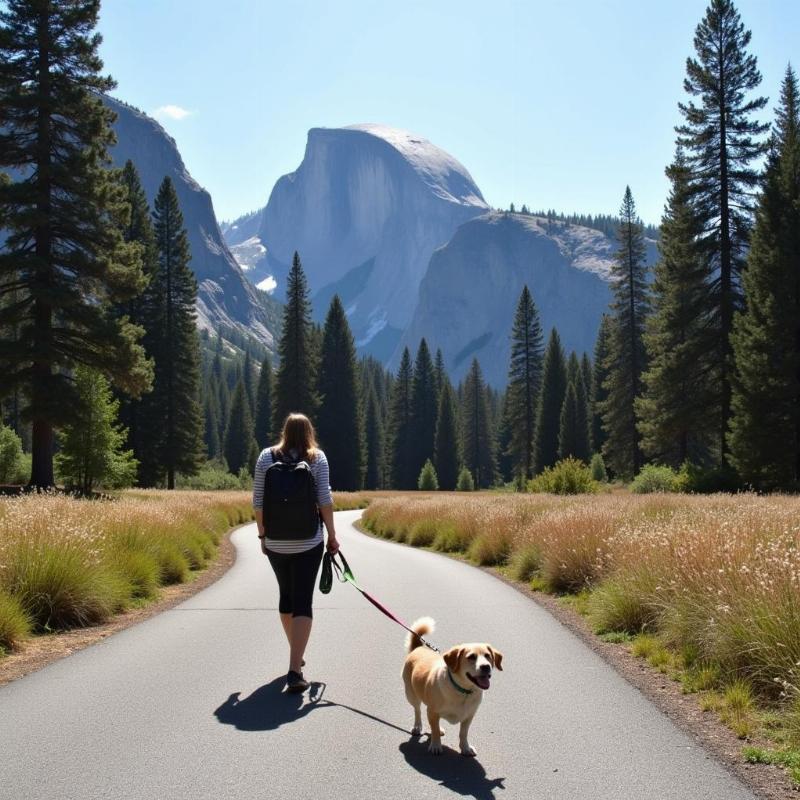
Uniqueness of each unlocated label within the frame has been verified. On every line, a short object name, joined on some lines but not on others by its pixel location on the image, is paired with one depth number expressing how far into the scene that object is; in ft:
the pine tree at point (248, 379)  530.27
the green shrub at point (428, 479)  240.63
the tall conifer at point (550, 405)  239.09
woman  21.63
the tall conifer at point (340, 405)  236.43
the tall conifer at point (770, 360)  86.07
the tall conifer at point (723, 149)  101.81
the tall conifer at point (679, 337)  106.11
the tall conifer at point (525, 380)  242.17
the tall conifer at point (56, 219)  78.38
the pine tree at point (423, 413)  306.14
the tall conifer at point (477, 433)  341.21
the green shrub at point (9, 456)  142.20
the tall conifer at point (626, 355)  161.27
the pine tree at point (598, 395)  231.18
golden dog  15.43
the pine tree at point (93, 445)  93.57
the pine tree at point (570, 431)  228.22
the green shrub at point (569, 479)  107.86
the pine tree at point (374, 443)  343.67
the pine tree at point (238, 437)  325.83
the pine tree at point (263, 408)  336.70
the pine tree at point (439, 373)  331.16
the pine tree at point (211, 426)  416.05
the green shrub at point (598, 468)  169.23
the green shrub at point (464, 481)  257.34
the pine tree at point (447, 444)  288.30
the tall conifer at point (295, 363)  218.18
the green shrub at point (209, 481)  185.68
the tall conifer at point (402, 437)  303.27
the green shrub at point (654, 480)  107.04
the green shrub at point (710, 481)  92.27
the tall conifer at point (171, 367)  153.69
